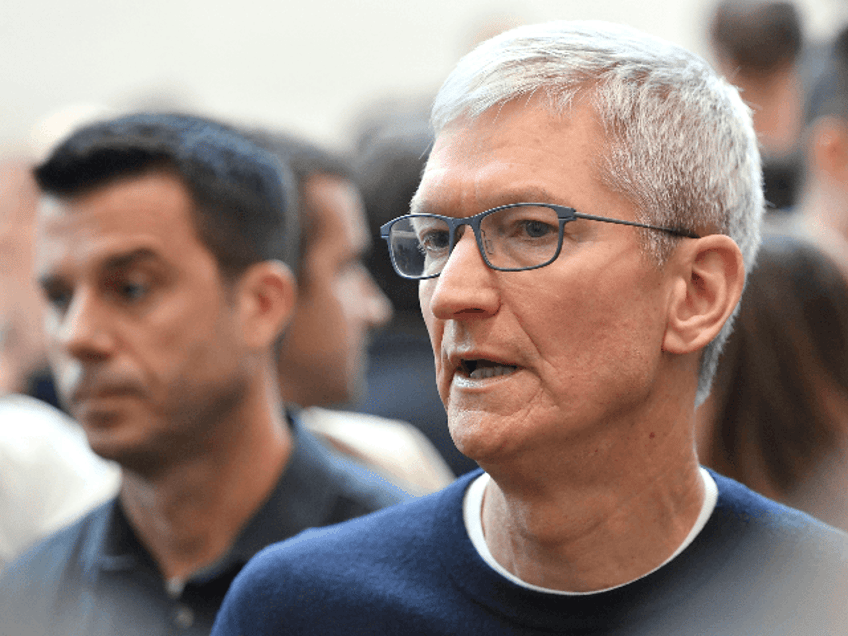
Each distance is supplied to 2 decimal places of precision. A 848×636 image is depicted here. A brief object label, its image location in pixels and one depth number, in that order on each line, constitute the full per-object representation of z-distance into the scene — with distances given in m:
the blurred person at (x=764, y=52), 4.41
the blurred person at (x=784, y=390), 2.26
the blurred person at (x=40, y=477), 3.00
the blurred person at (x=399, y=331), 3.46
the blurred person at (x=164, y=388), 2.41
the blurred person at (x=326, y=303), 3.41
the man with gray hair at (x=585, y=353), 1.57
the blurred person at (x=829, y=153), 3.43
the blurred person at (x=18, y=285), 4.19
